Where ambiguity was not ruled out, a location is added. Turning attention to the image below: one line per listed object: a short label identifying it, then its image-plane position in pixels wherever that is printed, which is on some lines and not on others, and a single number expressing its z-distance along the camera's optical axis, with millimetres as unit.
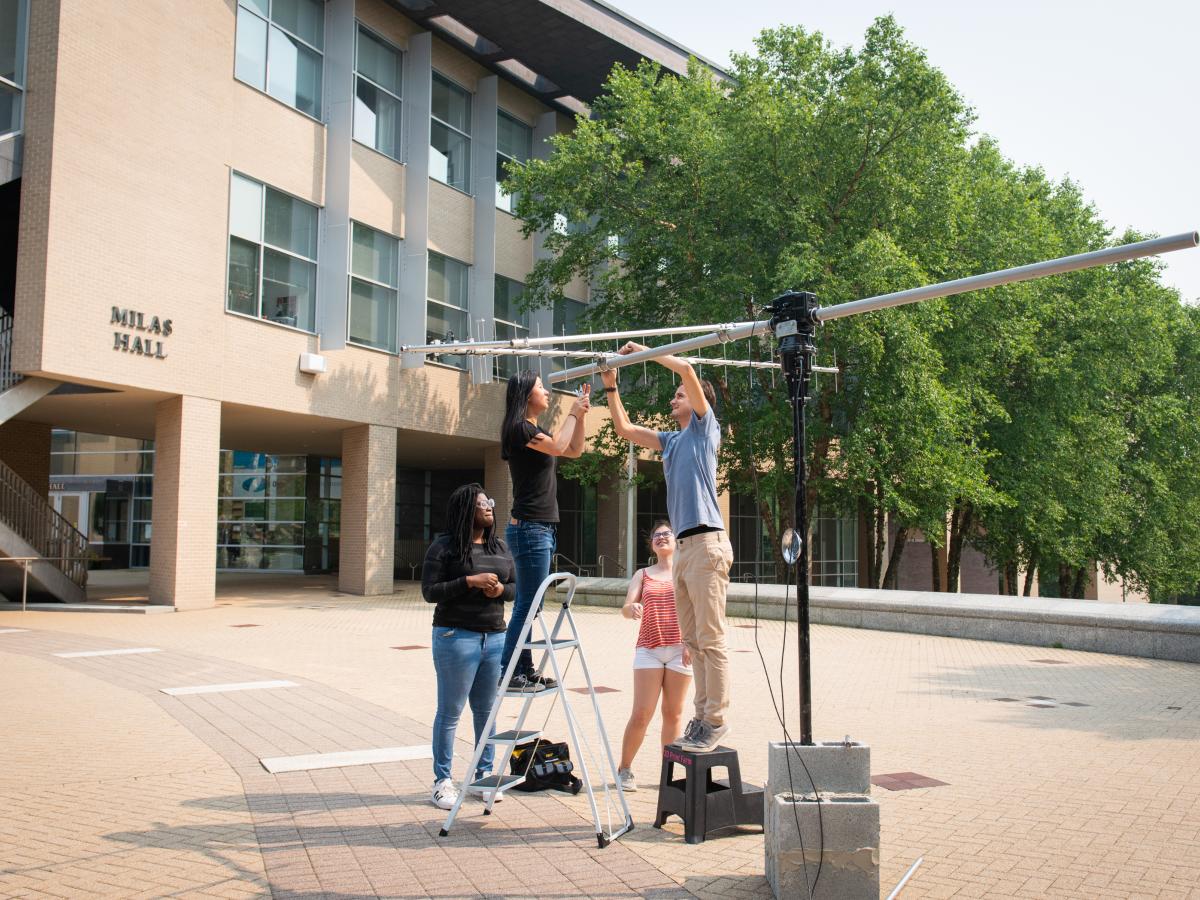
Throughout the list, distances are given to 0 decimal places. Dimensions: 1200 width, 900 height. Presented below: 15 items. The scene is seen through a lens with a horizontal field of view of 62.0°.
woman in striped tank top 6051
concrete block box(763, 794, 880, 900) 4324
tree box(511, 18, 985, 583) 21641
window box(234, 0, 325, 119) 21766
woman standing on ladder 6148
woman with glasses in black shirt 5793
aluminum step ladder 5258
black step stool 5273
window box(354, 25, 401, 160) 24812
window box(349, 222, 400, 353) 24359
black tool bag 6309
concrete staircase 18609
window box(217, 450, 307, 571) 35750
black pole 4727
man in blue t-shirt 5422
